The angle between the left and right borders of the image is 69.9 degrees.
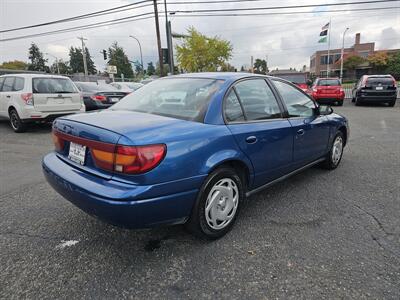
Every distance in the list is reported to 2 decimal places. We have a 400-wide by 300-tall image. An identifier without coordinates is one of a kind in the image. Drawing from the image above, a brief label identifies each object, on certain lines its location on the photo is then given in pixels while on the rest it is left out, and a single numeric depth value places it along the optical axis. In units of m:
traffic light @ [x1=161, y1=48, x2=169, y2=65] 19.66
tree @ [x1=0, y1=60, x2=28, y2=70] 80.71
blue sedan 2.00
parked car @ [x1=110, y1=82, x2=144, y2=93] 13.67
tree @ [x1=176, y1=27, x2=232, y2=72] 36.88
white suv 7.25
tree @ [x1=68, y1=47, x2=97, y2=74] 95.38
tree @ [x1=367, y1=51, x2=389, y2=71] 47.62
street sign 37.97
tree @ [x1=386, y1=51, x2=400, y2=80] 45.50
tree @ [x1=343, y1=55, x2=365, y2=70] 53.18
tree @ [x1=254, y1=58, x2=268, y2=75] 92.55
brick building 63.81
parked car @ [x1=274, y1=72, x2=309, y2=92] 16.43
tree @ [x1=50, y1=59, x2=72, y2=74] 90.08
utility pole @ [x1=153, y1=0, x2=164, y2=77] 20.35
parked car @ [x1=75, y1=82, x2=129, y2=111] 9.62
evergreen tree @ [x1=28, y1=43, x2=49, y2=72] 88.00
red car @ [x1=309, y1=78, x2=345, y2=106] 14.70
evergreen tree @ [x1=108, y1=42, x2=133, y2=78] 83.50
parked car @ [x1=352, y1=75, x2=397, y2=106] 13.62
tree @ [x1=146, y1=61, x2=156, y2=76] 100.24
